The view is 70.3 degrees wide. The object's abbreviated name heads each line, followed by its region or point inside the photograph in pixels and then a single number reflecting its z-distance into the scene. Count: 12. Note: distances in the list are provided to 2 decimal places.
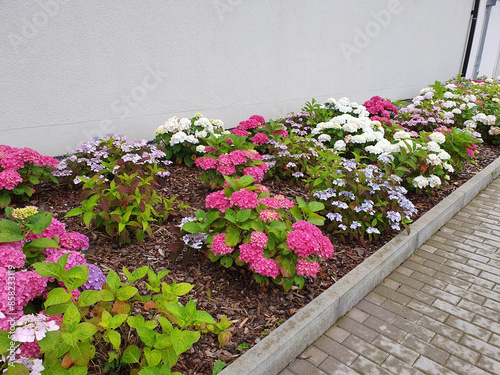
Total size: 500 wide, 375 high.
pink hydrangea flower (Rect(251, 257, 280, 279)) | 2.40
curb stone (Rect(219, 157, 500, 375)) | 2.06
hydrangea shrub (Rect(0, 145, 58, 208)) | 3.11
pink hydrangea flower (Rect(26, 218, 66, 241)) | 2.04
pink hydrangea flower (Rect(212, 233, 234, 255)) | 2.51
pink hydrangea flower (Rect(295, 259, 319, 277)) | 2.44
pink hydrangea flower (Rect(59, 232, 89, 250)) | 2.18
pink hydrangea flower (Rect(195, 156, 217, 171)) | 3.76
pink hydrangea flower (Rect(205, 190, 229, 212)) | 2.71
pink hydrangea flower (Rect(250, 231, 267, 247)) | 2.42
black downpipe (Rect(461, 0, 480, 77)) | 12.89
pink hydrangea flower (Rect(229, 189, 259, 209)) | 2.60
